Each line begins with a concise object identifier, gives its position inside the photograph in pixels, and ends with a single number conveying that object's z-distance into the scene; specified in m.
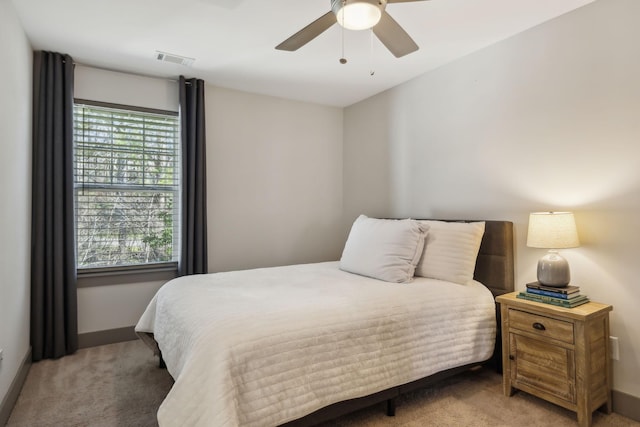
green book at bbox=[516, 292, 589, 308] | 2.00
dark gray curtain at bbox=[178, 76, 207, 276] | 3.34
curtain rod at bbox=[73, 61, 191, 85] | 3.06
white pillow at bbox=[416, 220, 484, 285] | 2.52
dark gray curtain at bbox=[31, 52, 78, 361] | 2.75
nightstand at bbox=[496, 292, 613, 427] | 1.88
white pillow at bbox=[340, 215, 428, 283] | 2.51
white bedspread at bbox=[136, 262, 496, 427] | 1.46
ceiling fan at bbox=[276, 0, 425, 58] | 1.62
